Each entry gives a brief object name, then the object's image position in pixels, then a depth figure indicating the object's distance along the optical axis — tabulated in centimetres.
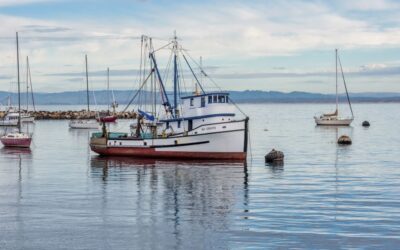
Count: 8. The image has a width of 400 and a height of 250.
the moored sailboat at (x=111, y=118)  15142
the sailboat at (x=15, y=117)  14100
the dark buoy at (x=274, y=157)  5909
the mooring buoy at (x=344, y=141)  8481
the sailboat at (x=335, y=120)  13650
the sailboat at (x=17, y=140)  7888
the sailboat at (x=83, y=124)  13188
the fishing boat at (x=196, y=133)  5797
